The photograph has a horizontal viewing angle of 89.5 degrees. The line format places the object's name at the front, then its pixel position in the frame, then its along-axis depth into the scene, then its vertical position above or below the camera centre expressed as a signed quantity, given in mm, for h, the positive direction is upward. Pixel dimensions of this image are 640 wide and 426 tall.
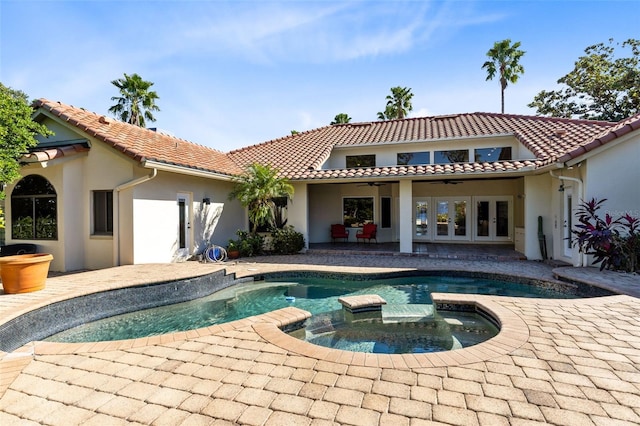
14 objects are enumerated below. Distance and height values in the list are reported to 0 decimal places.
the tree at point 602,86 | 22891 +9396
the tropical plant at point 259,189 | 13703 +974
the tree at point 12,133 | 7824 +2028
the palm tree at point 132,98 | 25156 +9133
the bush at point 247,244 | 13938 -1387
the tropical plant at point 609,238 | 9123 -811
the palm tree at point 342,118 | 32281 +9383
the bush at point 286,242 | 14750 -1386
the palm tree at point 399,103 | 32344 +11010
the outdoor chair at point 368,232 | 17500 -1130
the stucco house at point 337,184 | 10320 +1133
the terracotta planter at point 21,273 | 7219 -1359
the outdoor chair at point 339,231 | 18109 -1109
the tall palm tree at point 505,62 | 28119 +13247
